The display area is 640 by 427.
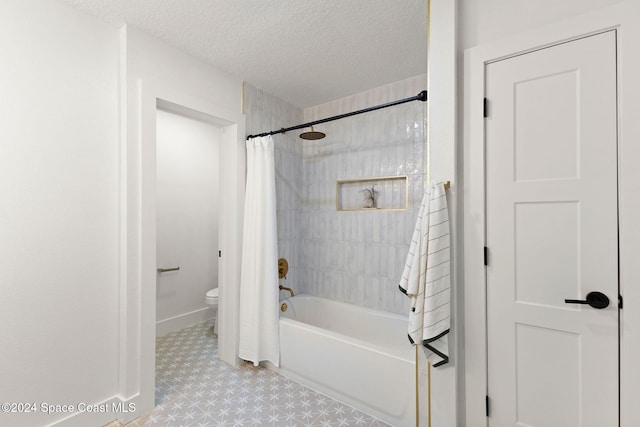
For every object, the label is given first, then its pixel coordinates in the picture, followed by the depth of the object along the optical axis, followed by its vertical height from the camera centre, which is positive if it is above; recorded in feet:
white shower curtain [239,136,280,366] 8.21 -1.60
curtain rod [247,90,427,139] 5.48 +2.37
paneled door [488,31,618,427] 4.17 -0.35
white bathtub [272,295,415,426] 5.99 -3.65
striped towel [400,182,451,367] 4.92 -1.17
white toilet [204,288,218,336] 10.70 -3.32
